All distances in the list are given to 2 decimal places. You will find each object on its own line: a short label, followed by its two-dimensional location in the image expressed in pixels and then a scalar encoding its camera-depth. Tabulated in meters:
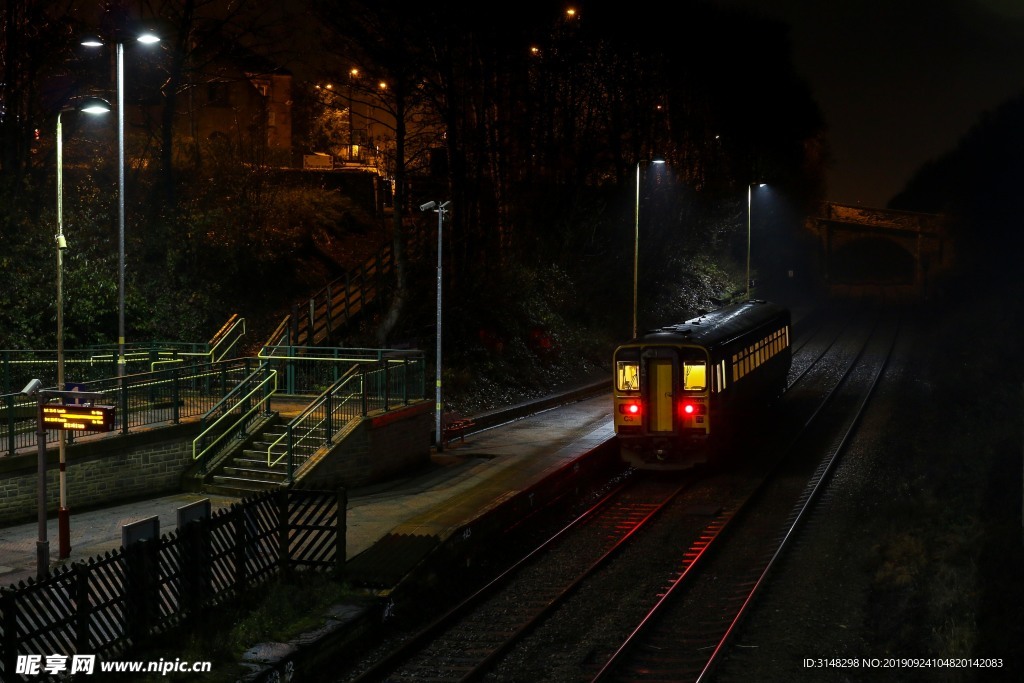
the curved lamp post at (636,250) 34.81
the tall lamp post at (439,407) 22.15
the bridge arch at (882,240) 76.88
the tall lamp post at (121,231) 18.98
